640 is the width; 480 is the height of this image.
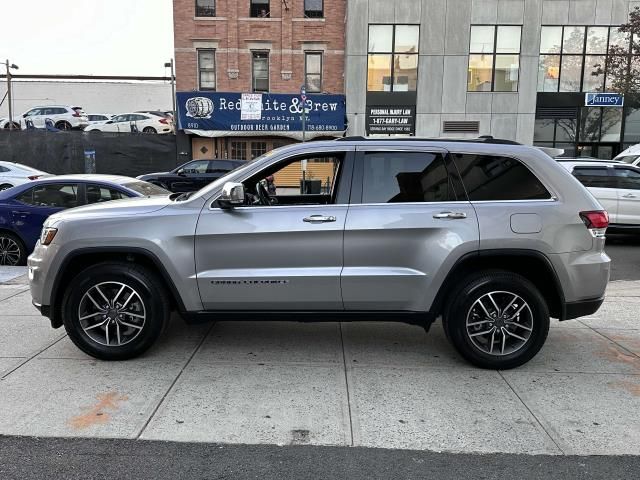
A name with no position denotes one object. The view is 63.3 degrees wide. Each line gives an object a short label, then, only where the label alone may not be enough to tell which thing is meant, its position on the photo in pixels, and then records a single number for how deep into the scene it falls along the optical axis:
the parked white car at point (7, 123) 27.44
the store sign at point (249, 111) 24.98
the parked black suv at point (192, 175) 18.20
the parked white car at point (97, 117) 30.56
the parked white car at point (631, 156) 12.83
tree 21.06
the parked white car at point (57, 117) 27.97
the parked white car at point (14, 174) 14.45
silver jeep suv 4.14
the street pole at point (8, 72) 32.94
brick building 25.41
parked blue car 8.18
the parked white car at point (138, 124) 26.38
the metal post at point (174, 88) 25.35
